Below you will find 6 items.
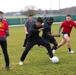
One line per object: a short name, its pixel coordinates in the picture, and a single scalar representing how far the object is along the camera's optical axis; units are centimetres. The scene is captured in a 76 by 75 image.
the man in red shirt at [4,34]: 877
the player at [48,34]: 1011
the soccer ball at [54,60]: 1012
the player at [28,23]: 1444
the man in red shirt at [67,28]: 1259
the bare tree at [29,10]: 8433
